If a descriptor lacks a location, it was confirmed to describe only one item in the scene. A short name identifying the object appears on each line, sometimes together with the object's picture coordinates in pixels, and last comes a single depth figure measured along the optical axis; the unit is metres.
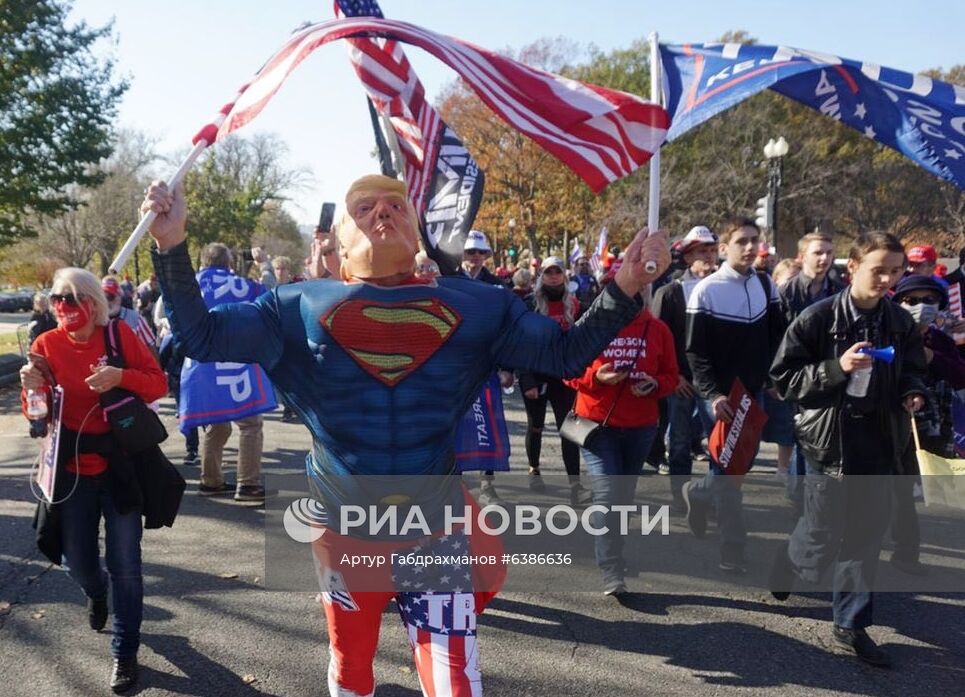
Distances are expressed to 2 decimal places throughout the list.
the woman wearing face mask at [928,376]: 4.34
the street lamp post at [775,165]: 16.39
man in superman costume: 2.19
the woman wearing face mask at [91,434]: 3.21
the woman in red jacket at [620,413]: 4.11
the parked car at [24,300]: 42.12
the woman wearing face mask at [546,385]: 6.07
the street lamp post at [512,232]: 29.45
